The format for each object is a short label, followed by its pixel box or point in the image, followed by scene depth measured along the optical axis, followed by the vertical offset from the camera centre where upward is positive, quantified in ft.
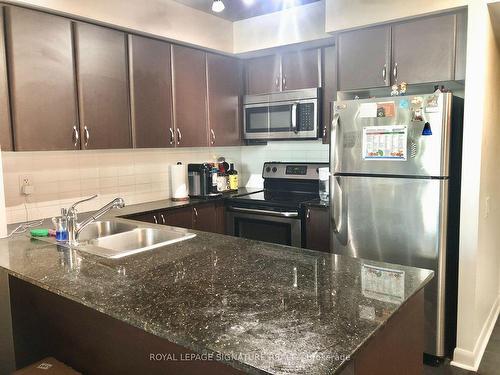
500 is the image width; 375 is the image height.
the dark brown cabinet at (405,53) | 8.51 +2.06
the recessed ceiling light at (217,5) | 7.04 +2.44
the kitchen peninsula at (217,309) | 3.42 -1.52
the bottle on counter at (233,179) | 13.21 -0.89
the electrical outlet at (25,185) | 8.96 -0.66
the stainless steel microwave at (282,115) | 11.51 +1.01
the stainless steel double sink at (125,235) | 7.57 -1.58
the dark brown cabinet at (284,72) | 11.56 +2.26
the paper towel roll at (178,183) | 11.72 -0.88
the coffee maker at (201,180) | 11.90 -0.82
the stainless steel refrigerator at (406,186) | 8.02 -0.77
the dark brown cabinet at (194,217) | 10.05 -1.66
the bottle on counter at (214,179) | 12.10 -0.81
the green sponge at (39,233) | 7.22 -1.36
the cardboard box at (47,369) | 5.17 -2.70
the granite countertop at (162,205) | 9.88 -1.35
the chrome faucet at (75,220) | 6.78 -1.10
